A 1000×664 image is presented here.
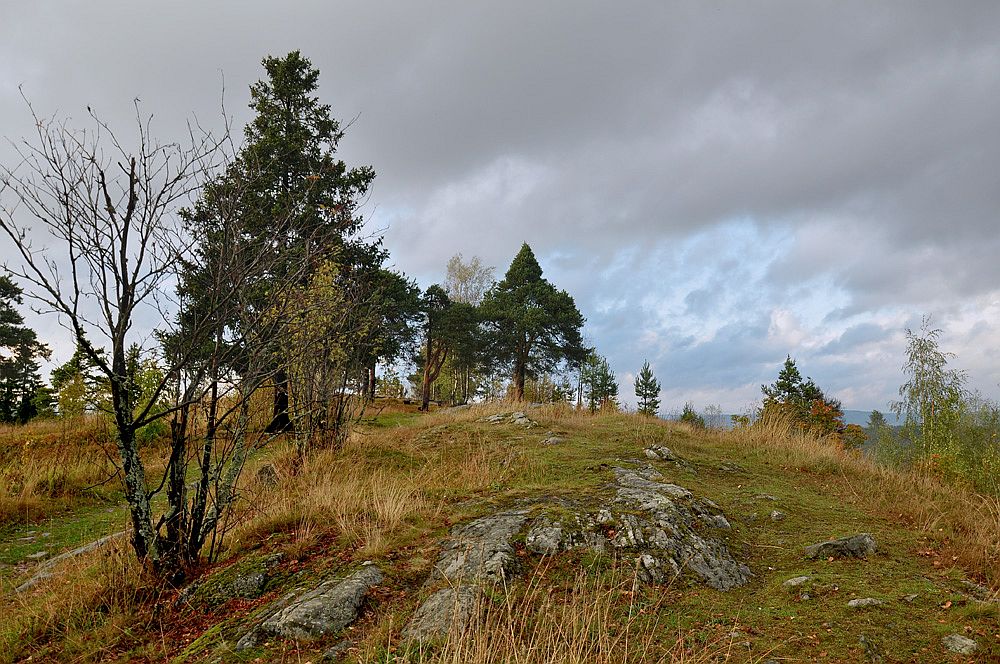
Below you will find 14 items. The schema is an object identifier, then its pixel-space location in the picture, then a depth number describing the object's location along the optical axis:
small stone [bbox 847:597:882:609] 4.03
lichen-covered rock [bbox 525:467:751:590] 4.72
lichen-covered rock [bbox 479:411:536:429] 12.21
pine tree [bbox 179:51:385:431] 17.25
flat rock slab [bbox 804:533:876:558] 5.11
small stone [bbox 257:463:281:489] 7.88
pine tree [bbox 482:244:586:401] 30.34
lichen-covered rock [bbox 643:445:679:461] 8.66
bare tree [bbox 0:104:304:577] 4.62
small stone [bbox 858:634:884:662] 3.38
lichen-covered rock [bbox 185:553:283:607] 4.59
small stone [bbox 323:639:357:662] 3.48
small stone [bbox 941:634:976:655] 3.39
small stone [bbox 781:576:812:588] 4.51
